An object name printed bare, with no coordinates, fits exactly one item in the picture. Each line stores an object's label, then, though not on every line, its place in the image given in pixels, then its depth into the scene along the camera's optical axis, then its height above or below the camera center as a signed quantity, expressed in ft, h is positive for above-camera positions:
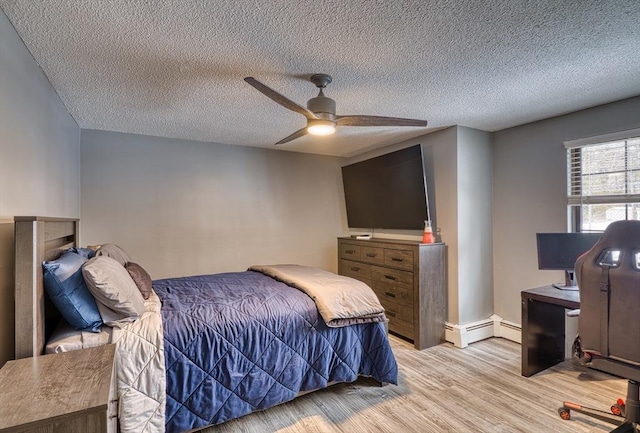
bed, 4.96 -2.53
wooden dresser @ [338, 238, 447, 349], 10.79 -2.41
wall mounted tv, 11.81 +1.12
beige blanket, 7.37 -1.90
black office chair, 5.58 -1.64
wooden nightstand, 3.21 -1.94
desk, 8.65 -3.15
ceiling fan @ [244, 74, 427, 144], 6.70 +2.33
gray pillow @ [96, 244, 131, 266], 7.31 -0.77
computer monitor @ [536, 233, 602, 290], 8.79 -0.89
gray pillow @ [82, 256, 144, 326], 5.43 -1.25
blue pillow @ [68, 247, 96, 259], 6.85 -0.71
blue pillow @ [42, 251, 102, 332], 5.12 -1.21
